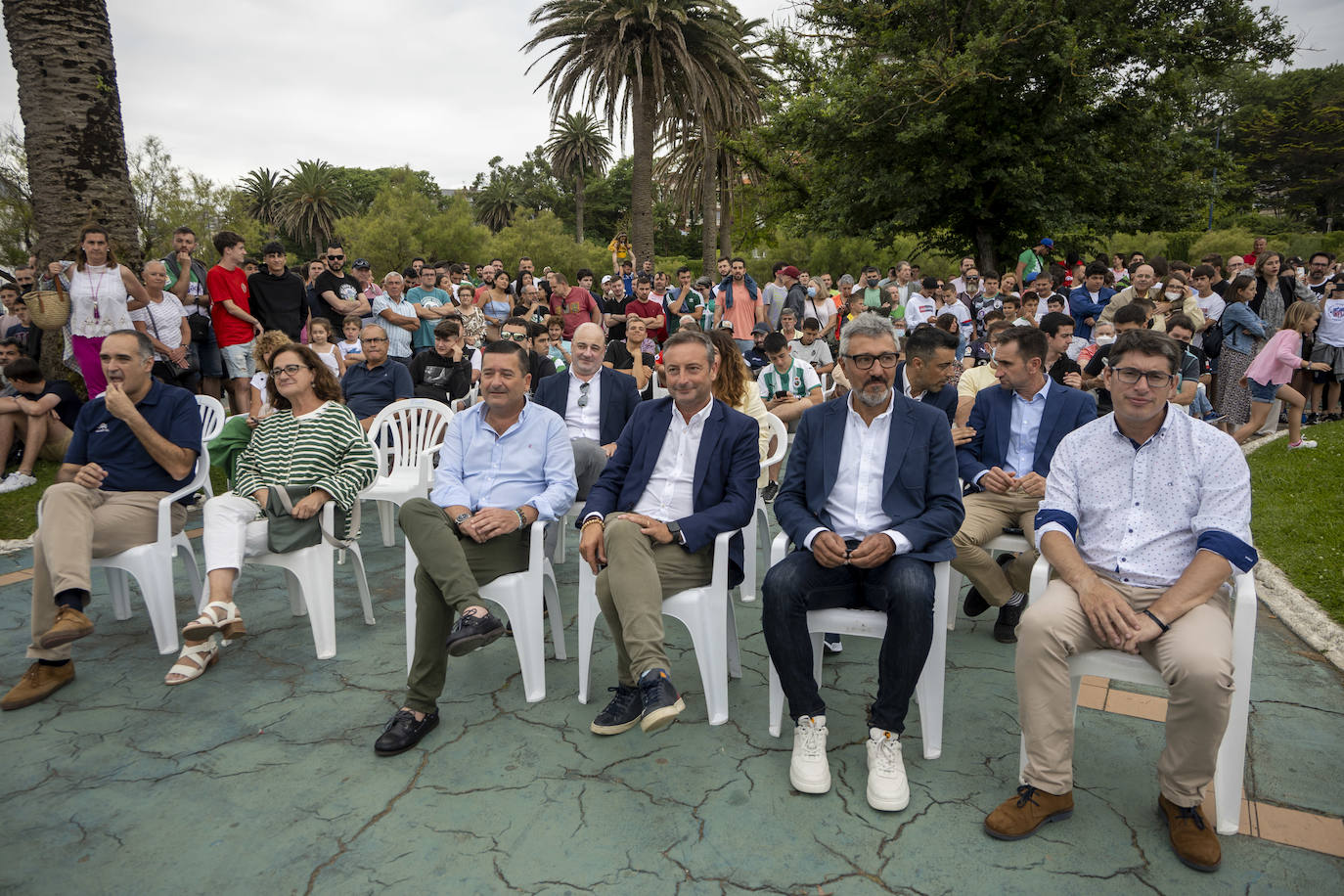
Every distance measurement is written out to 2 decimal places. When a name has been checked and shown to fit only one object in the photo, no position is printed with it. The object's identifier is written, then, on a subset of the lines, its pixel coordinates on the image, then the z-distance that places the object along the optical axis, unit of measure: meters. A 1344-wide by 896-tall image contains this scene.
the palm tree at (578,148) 39.00
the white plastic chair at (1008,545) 3.44
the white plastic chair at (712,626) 2.84
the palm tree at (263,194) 42.44
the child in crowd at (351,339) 7.23
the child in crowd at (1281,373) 6.98
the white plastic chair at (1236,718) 2.20
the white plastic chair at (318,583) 3.45
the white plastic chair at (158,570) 3.41
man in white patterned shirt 2.13
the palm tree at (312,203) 40.91
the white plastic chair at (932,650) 2.61
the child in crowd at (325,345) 6.27
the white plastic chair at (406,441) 4.90
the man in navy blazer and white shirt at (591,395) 4.56
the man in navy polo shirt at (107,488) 3.13
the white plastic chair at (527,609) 3.04
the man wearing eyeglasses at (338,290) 7.85
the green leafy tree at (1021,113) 13.59
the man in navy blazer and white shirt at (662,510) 2.76
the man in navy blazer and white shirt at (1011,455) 3.41
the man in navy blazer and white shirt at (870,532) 2.48
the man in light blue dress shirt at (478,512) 2.83
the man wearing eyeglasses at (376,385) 5.57
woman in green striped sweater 3.26
